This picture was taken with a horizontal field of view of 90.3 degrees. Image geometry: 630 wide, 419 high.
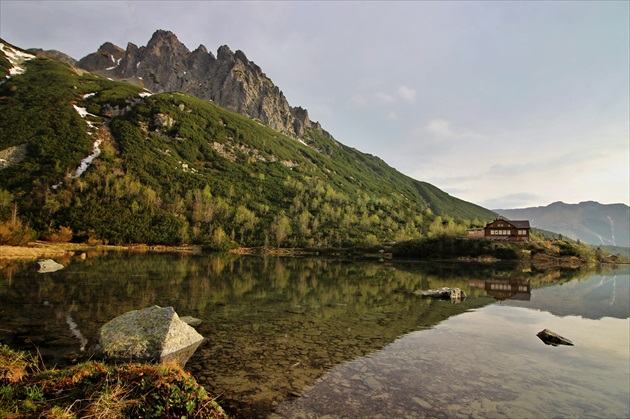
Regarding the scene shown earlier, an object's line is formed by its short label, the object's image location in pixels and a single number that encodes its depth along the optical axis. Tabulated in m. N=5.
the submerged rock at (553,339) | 16.80
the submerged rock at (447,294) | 30.06
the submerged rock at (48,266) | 37.92
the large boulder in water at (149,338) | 12.43
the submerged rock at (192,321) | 17.78
